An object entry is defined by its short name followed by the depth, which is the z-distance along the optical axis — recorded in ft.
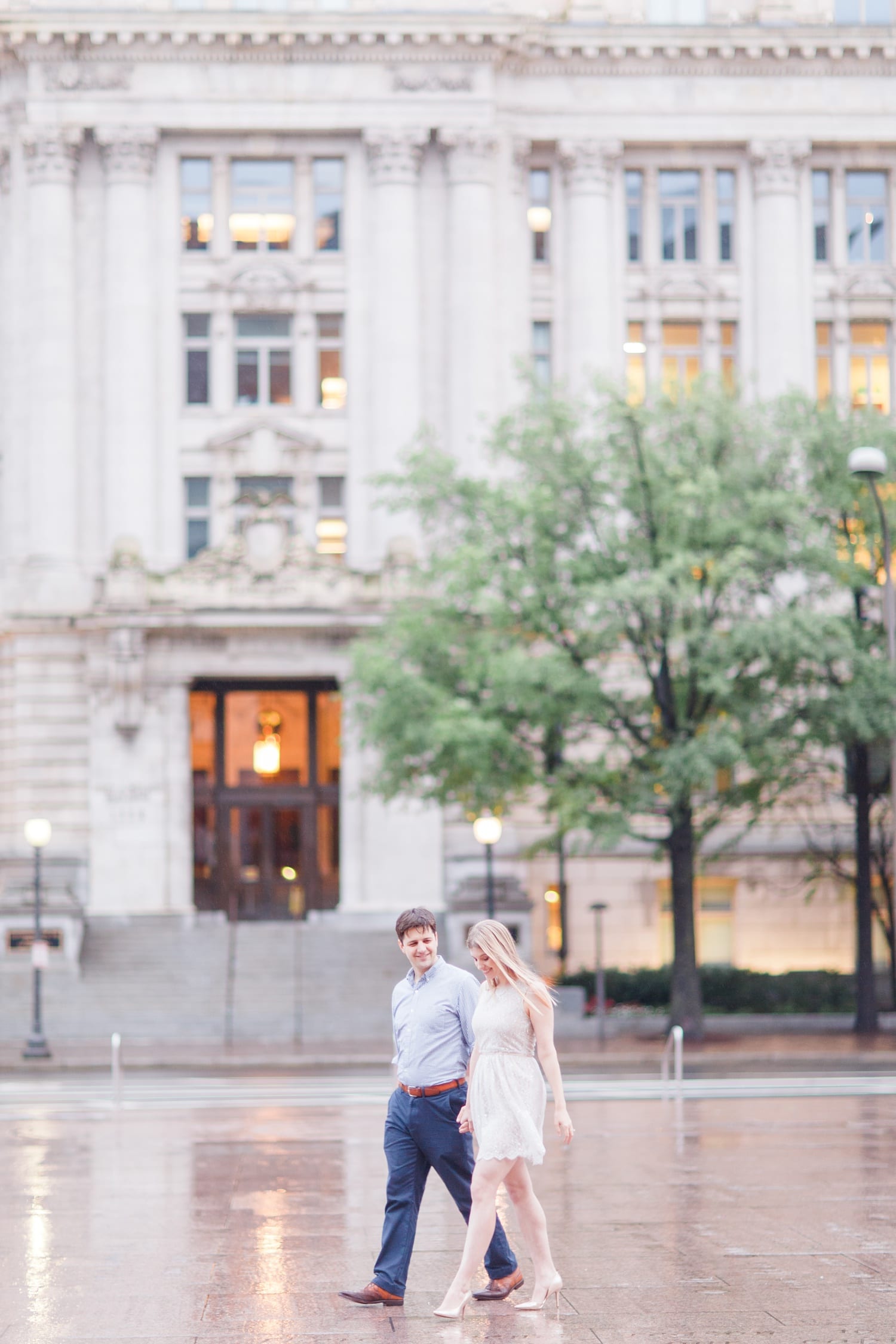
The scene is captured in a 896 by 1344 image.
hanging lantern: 151.33
